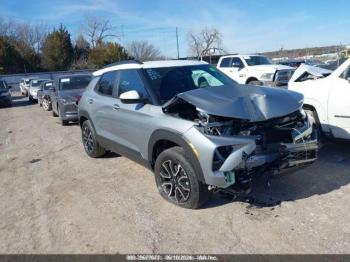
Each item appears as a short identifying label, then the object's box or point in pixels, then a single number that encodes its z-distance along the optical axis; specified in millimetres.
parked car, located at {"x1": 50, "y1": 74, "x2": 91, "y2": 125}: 12547
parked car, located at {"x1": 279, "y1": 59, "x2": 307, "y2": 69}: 26533
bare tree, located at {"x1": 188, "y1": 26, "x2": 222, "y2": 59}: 73875
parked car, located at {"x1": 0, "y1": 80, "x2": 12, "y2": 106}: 23209
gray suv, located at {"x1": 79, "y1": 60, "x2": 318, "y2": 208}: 4223
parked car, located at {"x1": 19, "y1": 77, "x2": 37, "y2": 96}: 31794
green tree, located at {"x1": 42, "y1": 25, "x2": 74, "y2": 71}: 58188
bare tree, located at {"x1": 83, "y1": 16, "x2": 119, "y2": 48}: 76150
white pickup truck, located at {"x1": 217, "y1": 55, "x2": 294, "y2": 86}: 15817
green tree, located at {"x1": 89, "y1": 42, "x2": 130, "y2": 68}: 57938
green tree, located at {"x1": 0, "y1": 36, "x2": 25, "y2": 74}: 53812
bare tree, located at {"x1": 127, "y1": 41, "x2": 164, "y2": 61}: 72188
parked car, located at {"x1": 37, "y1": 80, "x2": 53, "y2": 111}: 18438
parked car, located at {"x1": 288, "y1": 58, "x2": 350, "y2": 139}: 6102
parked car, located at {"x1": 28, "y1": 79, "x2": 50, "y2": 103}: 24888
